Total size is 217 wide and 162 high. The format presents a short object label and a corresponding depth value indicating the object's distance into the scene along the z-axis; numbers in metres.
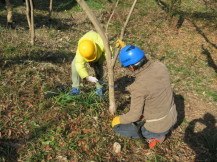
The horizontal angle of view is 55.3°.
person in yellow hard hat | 3.15
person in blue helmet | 2.57
